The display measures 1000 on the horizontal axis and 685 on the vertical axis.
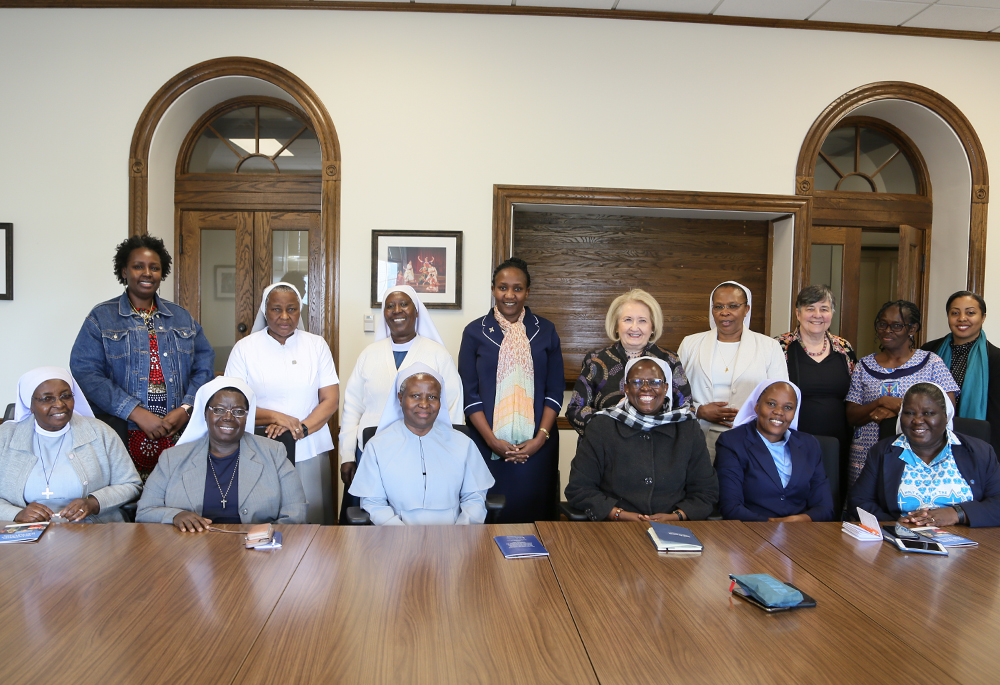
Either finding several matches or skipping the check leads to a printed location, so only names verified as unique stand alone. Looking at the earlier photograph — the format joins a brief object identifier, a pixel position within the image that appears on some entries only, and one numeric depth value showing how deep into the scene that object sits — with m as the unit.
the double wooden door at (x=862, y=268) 4.96
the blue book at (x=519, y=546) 1.91
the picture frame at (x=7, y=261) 4.36
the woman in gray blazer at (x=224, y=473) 2.38
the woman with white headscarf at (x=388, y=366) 3.05
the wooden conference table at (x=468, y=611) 1.31
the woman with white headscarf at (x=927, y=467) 2.50
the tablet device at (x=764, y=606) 1.57
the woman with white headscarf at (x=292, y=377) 3.04
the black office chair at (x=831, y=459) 2.87
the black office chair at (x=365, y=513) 2.44
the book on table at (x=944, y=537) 2.09
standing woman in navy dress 3.23
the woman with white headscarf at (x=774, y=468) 2.65
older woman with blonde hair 3.04
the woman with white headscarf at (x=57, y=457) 2.44
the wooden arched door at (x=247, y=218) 4.76
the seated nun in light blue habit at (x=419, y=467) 2.53
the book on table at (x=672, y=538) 1.97
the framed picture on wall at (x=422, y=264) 4.43
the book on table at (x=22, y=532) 1.97
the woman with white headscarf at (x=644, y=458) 2.63
